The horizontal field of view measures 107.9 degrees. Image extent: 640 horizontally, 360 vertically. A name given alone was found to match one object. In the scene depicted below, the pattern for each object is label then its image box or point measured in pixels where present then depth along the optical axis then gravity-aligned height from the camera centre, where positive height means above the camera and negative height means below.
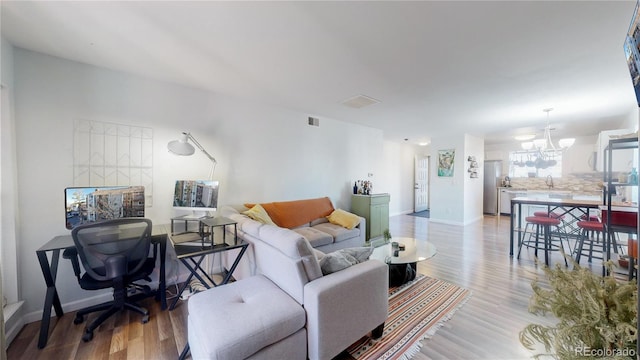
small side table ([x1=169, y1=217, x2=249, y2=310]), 1.90 -0.60
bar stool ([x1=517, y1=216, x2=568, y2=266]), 3.29 -0.63
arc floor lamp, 2.49 +0.34
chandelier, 3.96 +0.63
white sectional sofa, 1.30 -0.83
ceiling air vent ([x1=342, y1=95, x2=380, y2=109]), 3.26 +1.13
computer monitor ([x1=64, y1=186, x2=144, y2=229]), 2.03 -0.24
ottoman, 1.24 -0.85
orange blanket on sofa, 3.43 -0.52
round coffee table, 2.60 -0.90
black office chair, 1.84 -0.66
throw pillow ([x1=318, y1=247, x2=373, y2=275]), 1.75 -0.65
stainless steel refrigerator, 7.32 -0.13
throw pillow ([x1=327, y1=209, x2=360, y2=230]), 3.78 -0.68
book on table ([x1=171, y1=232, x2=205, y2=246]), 2.12 -0.58
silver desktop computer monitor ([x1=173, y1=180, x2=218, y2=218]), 2.65 -0.19
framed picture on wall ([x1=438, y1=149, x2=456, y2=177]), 6.11 +0.46
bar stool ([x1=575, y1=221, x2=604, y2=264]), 3.04 -0.64
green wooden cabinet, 4.46 -0.63
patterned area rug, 1.75 -1.26
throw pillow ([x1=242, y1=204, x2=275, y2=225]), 3.00 -0.47
